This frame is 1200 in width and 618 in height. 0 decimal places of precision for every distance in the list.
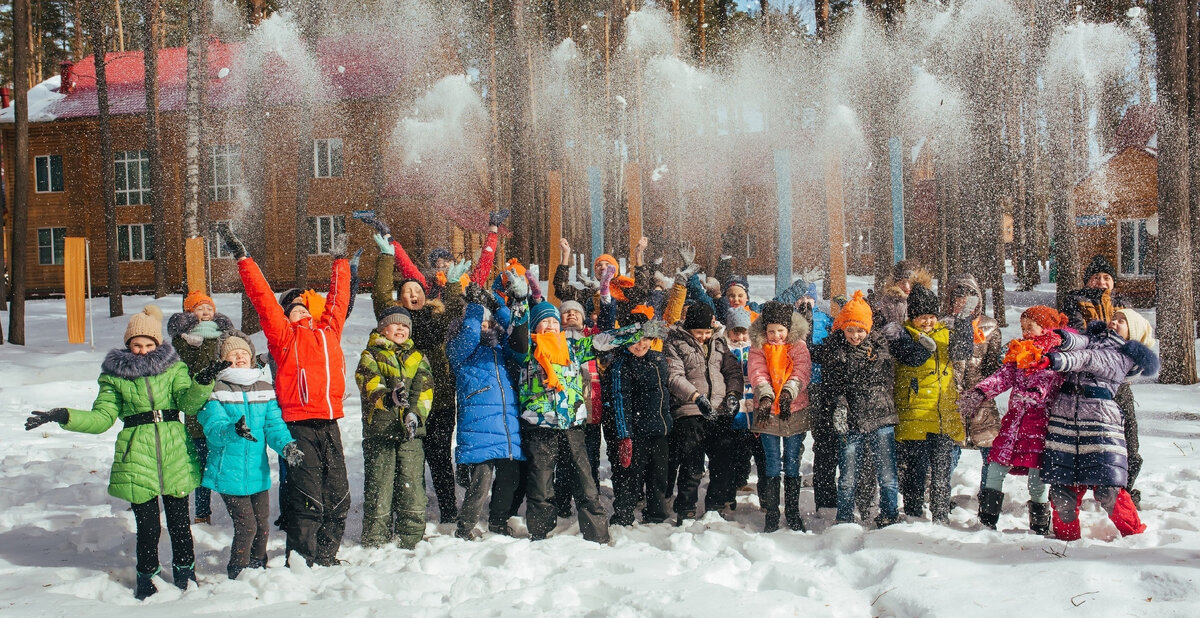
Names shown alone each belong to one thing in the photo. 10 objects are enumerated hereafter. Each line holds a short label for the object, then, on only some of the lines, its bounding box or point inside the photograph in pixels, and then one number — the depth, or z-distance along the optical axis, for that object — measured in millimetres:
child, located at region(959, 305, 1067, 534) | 5301
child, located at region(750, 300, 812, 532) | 5758
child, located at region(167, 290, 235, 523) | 6133
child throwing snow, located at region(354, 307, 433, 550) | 5387
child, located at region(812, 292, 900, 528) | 5605
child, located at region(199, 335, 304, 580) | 4887
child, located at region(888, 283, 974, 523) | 5680
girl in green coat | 4719
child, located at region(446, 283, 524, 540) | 5543
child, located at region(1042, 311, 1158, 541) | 4938
